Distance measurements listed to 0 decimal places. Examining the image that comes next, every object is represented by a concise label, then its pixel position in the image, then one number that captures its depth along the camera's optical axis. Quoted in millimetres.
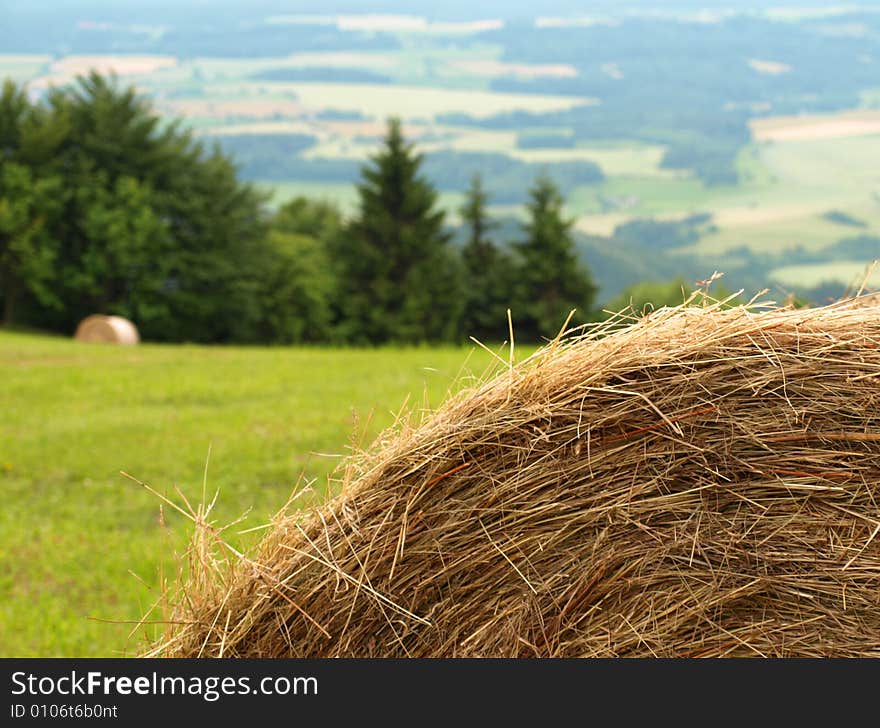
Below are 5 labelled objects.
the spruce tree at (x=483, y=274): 53000
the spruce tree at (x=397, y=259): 50094
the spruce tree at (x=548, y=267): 51125
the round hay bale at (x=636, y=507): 3012
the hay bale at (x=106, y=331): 27969
